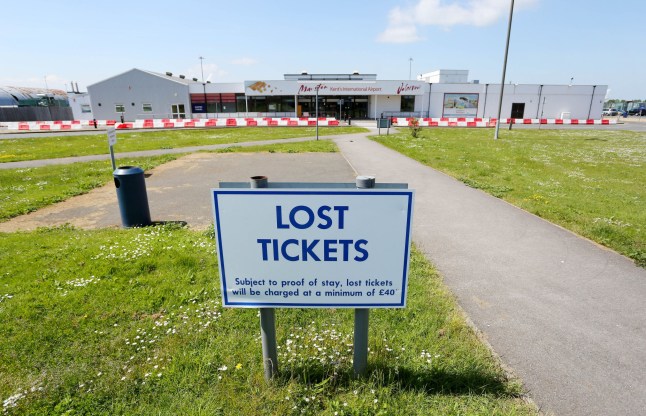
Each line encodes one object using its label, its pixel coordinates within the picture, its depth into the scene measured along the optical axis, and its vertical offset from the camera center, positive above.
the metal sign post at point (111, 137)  8.00 -0.48
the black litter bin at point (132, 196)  6.55 -1.49
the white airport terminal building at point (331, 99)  42.59 +1.73
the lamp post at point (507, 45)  19.92 +3.72
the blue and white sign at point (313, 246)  2.31 -0.88
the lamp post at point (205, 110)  44.43 +0.51
